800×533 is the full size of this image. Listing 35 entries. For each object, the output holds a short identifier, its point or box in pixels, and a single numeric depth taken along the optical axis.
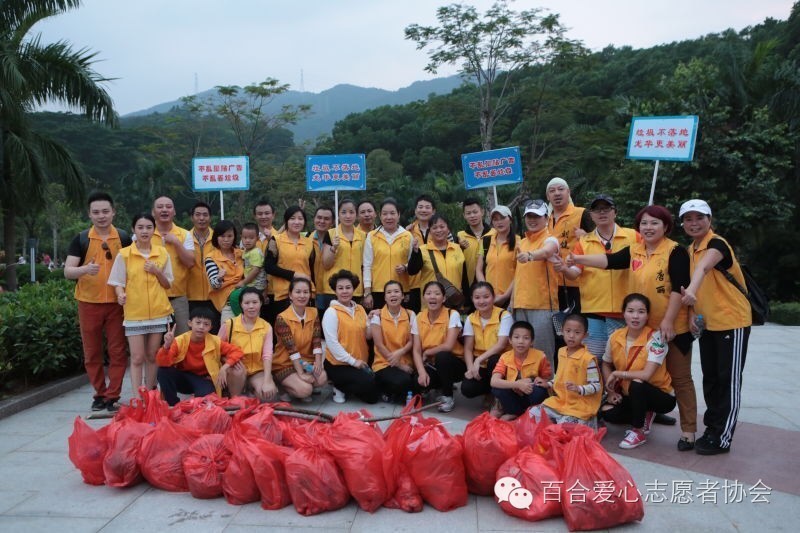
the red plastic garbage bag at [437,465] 3.14
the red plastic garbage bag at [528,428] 3.37
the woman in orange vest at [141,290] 4.84
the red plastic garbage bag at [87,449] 3.51
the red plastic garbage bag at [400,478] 3.17
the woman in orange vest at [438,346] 5.07
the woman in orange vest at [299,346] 5.19
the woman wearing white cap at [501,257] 5.09
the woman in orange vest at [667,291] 3.97
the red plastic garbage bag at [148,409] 3.68
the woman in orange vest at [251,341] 4.89
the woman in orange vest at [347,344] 5.16
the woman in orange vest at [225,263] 5.50
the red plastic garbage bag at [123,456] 3.46
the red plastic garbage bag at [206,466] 3.30
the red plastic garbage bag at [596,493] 2.90
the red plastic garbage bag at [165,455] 3.42
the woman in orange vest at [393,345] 5.16
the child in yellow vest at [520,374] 4.44
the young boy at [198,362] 4.73
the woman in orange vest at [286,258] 5.63
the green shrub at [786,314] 12.38
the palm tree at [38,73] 10.31
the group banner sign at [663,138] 5.98
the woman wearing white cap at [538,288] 4.77
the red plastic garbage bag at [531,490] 3.02
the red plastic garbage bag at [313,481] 3.14
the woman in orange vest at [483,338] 4.88
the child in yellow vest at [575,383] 4.12
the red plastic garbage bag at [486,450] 3.22
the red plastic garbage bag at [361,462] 3.12
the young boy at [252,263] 5.59
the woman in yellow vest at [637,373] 4.07
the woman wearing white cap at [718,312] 3.79
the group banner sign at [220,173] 7.49
